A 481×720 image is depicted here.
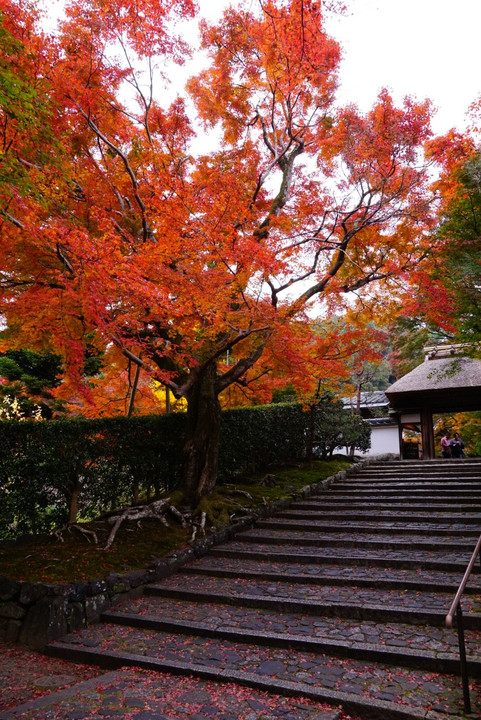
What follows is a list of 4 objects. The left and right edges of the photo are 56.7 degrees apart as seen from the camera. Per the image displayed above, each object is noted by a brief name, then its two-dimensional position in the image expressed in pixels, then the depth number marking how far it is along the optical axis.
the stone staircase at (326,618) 4.32
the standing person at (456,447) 22.48
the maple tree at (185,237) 7.98
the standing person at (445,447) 22.34
